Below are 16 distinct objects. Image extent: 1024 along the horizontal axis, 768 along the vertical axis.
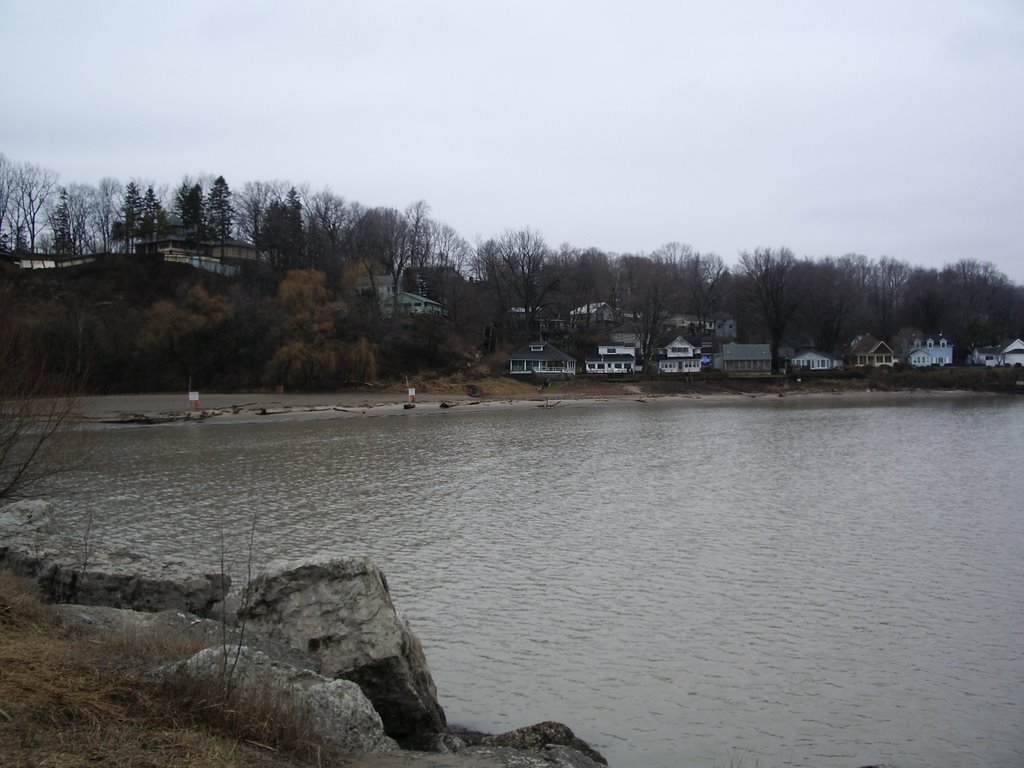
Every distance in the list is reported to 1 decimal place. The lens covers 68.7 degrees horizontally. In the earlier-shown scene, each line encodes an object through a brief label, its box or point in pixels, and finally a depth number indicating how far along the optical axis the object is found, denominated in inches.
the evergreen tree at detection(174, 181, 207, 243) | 4084.6
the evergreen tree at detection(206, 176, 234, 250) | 4156.0
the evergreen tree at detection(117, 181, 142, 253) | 4067.4
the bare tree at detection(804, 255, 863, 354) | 4097.0
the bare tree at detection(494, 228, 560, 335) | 3882.9
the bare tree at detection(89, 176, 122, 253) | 4286.4
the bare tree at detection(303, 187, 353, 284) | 3855.3
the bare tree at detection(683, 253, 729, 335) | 4869.6
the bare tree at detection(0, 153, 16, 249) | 3986.2
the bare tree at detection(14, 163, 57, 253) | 4055.1
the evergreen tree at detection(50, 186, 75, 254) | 4158.5
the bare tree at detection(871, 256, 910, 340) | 4544.8
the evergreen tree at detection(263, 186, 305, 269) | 4040.4
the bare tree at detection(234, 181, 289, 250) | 4281.7
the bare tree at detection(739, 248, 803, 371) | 3789.4
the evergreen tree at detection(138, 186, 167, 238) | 3976.4
